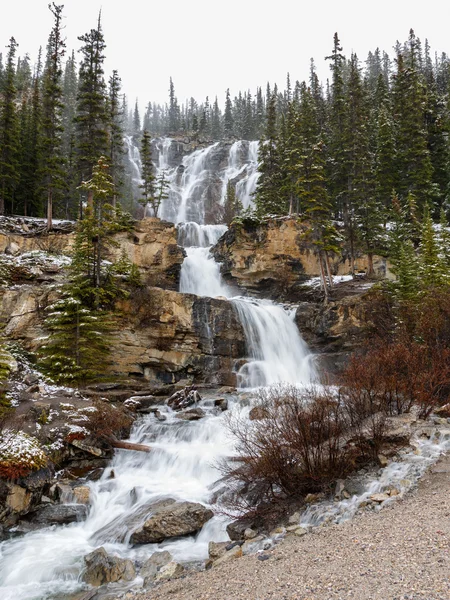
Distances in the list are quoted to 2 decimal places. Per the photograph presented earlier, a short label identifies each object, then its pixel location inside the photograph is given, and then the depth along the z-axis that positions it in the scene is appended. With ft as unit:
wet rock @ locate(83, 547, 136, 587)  22.39
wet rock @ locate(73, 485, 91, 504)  32.78
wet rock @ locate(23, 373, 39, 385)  51.96
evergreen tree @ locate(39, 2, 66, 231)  93.56
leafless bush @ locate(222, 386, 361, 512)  25.30
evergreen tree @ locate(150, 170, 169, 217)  120.67
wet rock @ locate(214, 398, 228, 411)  52.81
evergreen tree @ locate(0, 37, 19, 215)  95.30
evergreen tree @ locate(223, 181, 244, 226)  142.10
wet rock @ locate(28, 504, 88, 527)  30.12
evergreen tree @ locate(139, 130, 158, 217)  126.93
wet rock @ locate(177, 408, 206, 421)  48.29
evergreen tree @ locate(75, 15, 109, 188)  94.73
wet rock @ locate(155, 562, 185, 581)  21.12
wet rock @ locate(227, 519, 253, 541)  23.82
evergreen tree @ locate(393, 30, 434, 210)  110.52
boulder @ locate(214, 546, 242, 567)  20.63
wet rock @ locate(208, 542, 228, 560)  22.25
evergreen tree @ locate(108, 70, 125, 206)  110.73
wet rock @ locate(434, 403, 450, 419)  35.97
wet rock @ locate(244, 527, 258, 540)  22.99
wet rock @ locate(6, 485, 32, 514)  30.12
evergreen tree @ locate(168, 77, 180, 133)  300.20
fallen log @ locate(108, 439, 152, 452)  40.34
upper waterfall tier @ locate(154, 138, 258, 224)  172.86
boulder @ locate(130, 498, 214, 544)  26.73
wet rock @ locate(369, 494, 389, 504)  22.56
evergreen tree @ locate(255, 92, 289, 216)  115.44
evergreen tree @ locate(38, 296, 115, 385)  57.16
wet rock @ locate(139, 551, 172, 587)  21.94
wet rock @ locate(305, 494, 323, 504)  24.62
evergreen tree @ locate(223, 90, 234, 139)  278.38
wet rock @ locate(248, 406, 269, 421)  35.10
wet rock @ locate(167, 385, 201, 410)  54.52
